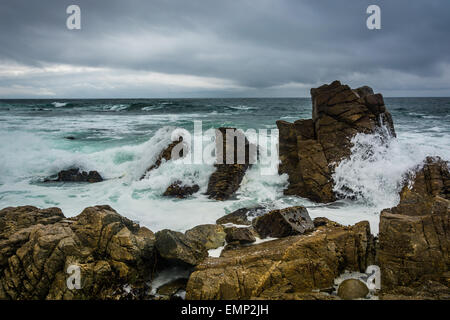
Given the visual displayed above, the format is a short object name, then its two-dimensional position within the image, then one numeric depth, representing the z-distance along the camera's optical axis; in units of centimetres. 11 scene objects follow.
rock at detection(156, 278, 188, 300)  371
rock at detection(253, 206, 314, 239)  482
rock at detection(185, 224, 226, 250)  483
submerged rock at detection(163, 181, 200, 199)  825
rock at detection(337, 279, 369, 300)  327
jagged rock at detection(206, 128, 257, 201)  810
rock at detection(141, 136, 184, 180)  957
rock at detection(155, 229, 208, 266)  404
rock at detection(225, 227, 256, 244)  479
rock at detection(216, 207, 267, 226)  602
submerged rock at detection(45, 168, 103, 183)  954
